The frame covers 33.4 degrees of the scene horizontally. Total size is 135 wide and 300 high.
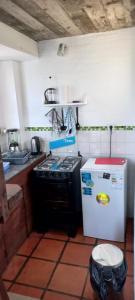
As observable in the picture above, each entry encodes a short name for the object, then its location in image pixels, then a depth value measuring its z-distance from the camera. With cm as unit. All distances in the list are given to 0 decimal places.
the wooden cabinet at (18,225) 215
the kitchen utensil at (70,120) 278
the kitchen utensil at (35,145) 290
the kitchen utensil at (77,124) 278
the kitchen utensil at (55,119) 285
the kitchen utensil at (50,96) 275
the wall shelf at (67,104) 266
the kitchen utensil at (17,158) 260
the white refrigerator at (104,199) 233
